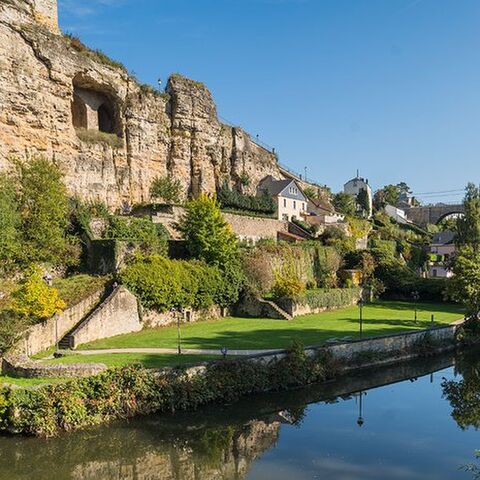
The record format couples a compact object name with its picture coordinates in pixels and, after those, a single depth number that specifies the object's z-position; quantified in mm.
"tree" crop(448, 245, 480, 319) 33281
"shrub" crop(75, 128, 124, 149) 44844
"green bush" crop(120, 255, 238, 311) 31217
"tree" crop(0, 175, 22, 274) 29047
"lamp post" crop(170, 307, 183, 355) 23938
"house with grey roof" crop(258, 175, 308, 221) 60250
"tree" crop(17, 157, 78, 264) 31703
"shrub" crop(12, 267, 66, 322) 23938
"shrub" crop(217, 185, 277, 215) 53700
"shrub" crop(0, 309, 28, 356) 21469
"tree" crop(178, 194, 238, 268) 36625
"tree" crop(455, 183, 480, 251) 51809
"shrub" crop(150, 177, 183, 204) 47125
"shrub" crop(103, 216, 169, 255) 36094
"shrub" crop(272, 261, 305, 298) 37594
